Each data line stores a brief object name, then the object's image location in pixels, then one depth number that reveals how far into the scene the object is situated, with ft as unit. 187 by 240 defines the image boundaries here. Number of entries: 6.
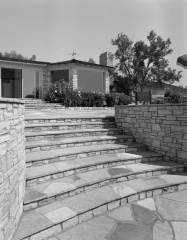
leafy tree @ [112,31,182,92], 64.75
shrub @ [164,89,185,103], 25.87
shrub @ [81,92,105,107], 38.16
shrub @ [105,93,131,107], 41.08
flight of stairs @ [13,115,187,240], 7.63
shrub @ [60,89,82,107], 36.06
